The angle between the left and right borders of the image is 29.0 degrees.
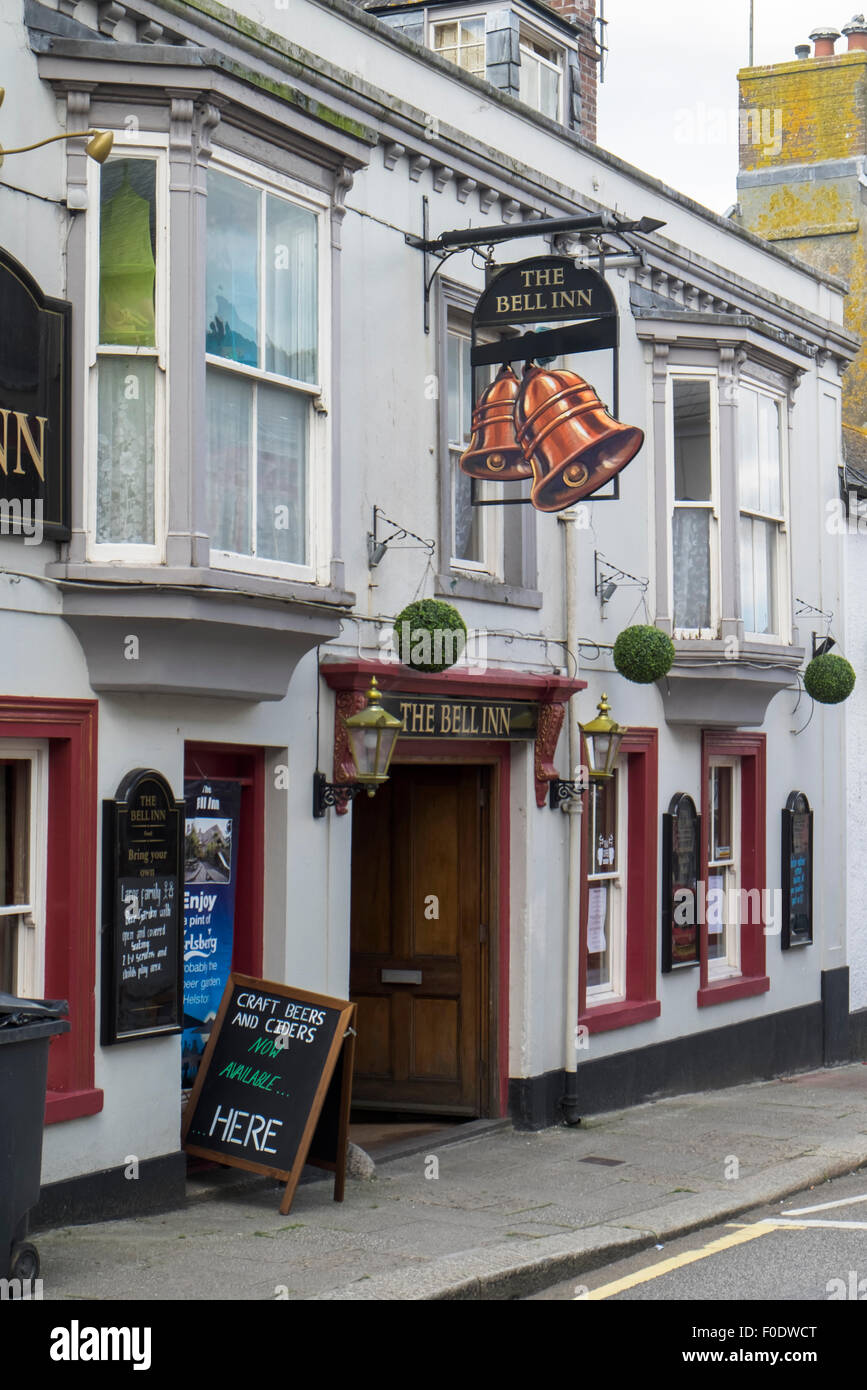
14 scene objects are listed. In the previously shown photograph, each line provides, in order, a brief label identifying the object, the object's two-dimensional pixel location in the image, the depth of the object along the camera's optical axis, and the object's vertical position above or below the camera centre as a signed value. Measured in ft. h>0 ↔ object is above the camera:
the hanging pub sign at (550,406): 34.88 +8.14
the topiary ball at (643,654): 41.83 +3.30
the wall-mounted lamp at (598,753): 40.37 +0.81
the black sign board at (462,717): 35.68 +1.55
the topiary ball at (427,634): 34.47 +3.13
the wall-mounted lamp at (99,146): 24.81 +9.49
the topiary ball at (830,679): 51.16 +3.28
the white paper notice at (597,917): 43.91 -3.44
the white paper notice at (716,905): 50.01 -3.55
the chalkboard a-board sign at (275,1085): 29.07 -5.25
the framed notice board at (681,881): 45.96 -2.64
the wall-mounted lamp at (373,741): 32.37 +0.89
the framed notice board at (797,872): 52.70 -2.75
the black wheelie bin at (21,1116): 22.43 -4.46
